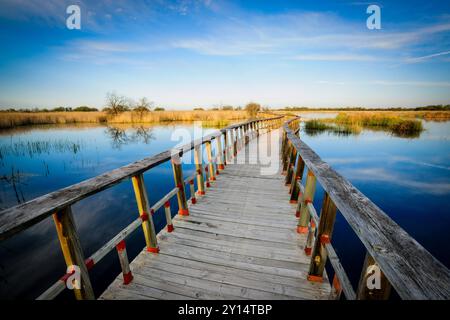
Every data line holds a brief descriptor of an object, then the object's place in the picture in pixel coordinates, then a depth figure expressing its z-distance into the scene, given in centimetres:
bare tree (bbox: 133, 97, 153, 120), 3774
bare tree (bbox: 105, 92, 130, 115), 3722
